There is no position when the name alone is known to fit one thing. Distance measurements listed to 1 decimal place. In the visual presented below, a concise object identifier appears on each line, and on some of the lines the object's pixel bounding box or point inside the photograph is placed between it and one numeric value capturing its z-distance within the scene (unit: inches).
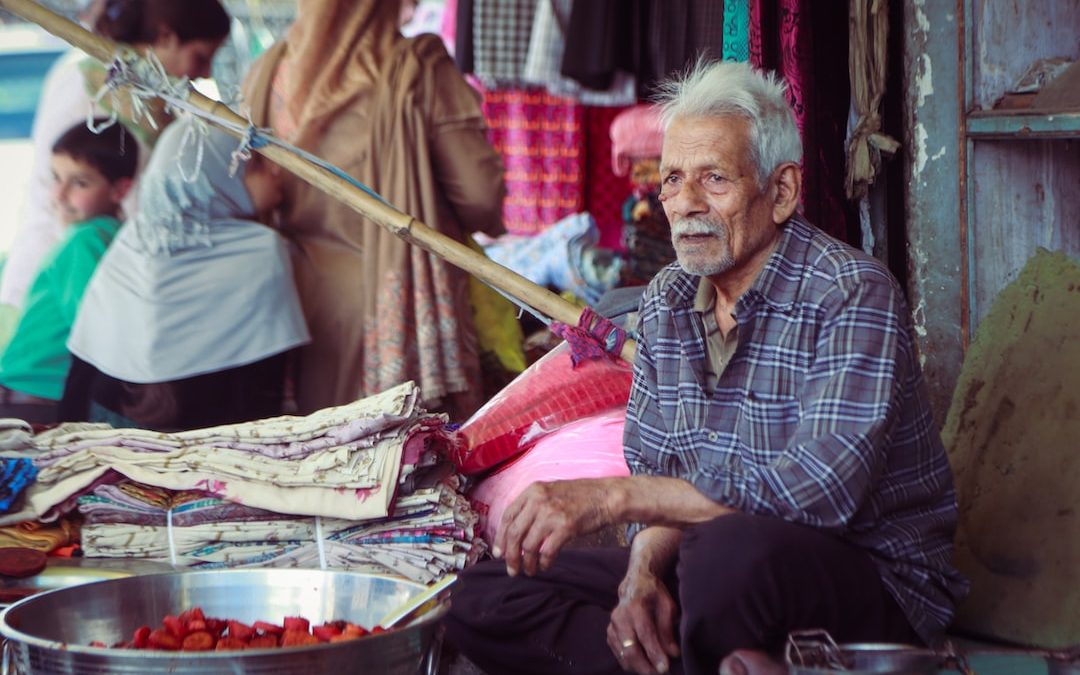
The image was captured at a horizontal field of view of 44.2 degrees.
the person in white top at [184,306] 182.4
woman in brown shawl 187.0
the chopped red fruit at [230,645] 83.0
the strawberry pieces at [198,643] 82.5
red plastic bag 128.3
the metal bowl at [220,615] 75.7
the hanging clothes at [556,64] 263.9
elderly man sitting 84.8
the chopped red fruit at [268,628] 86.8
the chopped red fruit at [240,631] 85.2
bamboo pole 135.0
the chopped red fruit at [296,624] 85.6
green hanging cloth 132.8
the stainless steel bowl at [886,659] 74.5
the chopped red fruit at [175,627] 84.1
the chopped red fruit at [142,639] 83.4
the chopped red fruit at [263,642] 84.0
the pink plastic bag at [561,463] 121.9
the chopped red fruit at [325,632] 84.1
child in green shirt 192.9
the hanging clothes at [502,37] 270.5
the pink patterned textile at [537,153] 295.3
